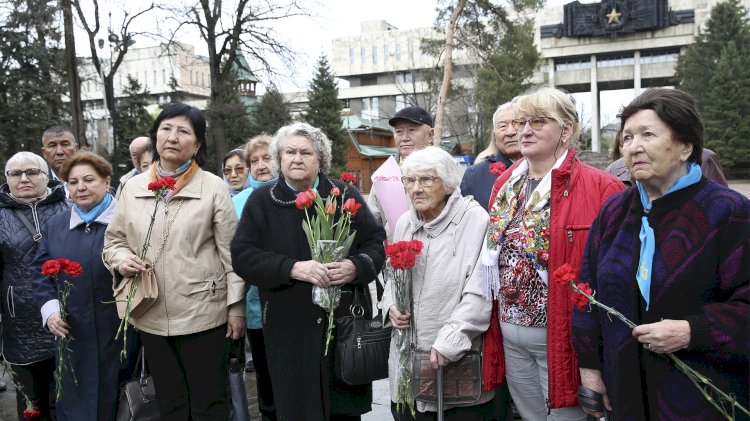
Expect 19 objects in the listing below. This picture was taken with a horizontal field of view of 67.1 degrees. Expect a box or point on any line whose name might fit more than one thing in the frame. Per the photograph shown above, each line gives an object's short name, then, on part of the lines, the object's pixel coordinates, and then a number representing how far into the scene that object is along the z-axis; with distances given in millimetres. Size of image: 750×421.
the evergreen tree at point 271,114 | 23533
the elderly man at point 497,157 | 4180
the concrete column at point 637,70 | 59000
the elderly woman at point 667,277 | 2107
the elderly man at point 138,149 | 6012
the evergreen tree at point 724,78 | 36375
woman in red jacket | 2686
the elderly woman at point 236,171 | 5652
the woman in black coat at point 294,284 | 3236
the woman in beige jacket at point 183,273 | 3348
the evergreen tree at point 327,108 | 42094
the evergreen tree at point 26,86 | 22859
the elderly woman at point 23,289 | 3992
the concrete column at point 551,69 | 61594
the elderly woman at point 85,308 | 3688
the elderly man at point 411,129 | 4523
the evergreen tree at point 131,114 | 32219
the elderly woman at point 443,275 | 2955
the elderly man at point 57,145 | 5613
